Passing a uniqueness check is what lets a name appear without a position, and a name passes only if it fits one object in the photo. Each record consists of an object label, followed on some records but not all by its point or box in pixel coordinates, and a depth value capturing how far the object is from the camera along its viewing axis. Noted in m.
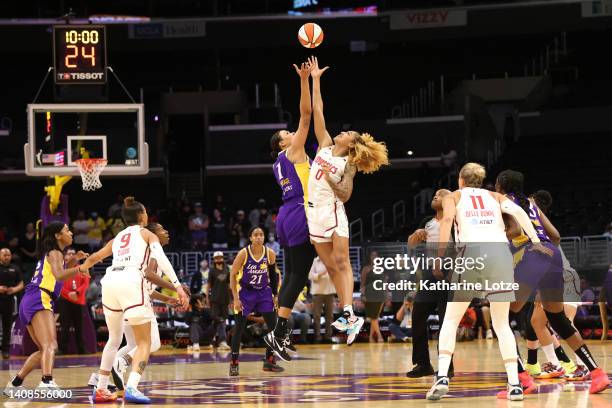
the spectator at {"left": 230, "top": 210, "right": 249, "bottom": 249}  27.20
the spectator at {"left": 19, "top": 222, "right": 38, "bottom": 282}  25.48
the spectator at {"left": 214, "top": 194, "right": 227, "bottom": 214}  29.50
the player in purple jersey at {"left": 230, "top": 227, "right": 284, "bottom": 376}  14.16
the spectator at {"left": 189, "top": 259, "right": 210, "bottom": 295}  21.67
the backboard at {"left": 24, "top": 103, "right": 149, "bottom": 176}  18.56
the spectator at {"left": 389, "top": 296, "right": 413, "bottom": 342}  20.66
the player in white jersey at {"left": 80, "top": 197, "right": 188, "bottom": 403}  9.84
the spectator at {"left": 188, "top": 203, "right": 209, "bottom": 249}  27.23
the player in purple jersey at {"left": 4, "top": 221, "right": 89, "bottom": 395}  11.06
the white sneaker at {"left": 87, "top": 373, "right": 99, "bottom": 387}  11.47
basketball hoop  18.53
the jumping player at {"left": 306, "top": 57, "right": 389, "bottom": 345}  9.80
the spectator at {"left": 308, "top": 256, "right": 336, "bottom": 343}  20.66
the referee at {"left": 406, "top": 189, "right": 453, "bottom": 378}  11.71
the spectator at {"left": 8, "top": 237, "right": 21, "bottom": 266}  25.19
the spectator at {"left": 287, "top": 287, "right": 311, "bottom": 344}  21.03
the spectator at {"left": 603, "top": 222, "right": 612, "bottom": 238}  22.81
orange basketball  10.15
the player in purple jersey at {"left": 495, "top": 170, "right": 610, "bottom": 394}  10.20
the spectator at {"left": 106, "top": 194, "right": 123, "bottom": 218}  27.41
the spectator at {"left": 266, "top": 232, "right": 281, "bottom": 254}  25.53
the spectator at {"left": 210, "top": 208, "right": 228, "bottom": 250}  27.09
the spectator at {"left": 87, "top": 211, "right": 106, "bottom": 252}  26.72
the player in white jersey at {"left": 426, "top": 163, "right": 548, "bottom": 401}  9.40
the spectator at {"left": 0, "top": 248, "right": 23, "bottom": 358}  18.20
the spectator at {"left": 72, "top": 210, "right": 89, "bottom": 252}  26.50
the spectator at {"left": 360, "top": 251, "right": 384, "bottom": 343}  20.94
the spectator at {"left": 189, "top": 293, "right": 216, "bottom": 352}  20.02
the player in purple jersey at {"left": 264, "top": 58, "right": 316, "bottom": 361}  10.10
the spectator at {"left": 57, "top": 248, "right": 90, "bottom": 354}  18.64
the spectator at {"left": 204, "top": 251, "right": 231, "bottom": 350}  19.61
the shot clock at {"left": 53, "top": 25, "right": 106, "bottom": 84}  19.25
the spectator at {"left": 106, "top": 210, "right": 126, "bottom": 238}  26.78
